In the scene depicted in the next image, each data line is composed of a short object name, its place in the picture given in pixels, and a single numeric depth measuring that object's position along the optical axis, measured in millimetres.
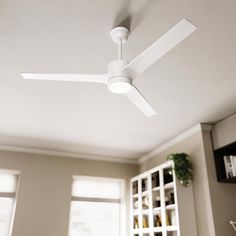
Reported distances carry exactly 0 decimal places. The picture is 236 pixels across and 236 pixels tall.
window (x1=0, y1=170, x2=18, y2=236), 3699
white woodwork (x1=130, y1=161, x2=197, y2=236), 3025
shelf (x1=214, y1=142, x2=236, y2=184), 3012
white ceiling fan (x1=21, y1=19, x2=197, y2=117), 1363
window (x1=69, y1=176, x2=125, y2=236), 4047
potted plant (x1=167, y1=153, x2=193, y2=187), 3152
